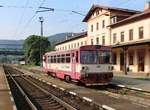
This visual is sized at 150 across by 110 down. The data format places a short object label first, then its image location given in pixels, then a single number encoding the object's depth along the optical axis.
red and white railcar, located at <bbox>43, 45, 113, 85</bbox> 10.03
